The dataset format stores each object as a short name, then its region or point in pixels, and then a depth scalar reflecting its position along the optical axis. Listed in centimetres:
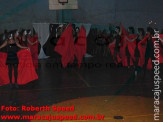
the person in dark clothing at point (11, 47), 757
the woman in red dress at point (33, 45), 1241
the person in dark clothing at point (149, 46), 845
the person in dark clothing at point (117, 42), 1130
